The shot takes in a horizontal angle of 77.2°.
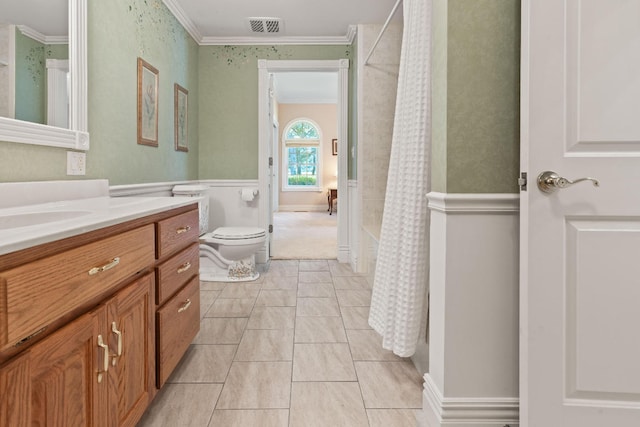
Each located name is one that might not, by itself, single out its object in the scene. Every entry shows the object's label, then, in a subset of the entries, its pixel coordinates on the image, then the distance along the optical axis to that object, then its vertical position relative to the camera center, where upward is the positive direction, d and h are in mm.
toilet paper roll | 4090 +62
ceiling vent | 3623 +1633
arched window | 9680 +1082
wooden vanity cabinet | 757 -320
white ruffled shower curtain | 1618 +18
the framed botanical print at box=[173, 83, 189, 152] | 3459 +742
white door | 1171 -50
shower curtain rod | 2636 +1273
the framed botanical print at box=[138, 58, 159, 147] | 2695 +679
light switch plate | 1855 +178
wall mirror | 1467 +522
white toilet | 3331 -427
